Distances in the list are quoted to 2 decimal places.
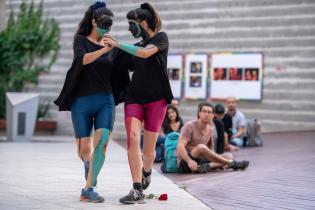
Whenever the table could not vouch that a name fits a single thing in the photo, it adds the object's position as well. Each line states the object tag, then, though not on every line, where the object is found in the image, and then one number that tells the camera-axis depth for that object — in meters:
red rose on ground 6.16
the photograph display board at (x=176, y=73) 18.02
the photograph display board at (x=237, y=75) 16.62
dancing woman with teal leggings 5.98
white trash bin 16.23
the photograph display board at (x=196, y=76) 17.58
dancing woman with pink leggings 5.99
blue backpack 8.99
